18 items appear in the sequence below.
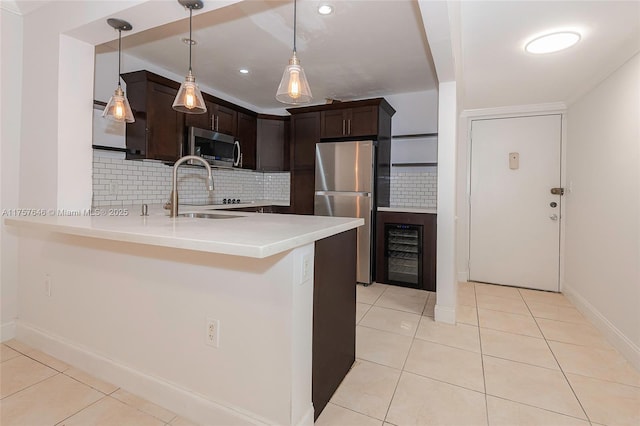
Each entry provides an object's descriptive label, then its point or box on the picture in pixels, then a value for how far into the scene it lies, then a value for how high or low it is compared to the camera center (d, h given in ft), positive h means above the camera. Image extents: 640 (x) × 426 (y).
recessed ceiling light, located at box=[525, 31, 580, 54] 6.98 +3.82
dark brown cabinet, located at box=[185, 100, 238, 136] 12.01 +3.55
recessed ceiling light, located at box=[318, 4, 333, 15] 7.51 +4.73
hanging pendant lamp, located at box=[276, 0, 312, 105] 5.48 +2.17
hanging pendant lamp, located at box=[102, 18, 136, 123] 6.93 +2.20
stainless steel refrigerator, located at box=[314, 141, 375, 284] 12.53 +1.04
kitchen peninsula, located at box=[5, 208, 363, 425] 4.42 -1.62
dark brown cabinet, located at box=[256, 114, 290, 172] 15.30 +3.22
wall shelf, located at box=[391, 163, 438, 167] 13.41 +1.99
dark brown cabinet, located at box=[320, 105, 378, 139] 12.72 +3.60
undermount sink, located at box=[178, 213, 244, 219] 7.94 -0.14
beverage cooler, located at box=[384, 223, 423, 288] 12.44 -1.66
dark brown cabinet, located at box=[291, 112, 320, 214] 13.92 +2.29
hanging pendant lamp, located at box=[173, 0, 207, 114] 6.44 +2.26
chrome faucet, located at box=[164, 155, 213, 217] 6.89 +0.30
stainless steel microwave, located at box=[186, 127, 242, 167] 11.71 +2.42
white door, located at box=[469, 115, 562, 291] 12.06 +0.44
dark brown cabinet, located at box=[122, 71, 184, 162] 10.42 +3.02
